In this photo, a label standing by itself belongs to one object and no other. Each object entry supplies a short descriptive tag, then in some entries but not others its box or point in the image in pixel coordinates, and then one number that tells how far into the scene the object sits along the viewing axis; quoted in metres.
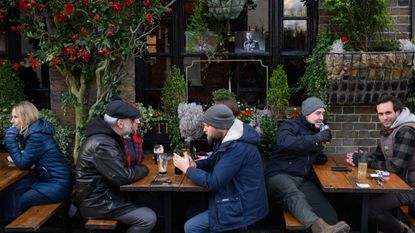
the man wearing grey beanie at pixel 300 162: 5.43
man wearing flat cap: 5.07
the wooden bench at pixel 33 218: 5.09
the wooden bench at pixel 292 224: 5.11
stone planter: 6.20
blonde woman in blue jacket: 5.52
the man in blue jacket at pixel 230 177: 4.97
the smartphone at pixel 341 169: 5.67
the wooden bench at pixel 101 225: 5.13
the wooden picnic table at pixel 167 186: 5.11
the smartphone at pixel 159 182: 5.21
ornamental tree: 5.97
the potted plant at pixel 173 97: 6.55
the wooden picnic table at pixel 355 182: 5.07
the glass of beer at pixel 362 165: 5.38
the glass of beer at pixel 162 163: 5.39
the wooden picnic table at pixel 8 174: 5.36
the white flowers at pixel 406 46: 6.30
